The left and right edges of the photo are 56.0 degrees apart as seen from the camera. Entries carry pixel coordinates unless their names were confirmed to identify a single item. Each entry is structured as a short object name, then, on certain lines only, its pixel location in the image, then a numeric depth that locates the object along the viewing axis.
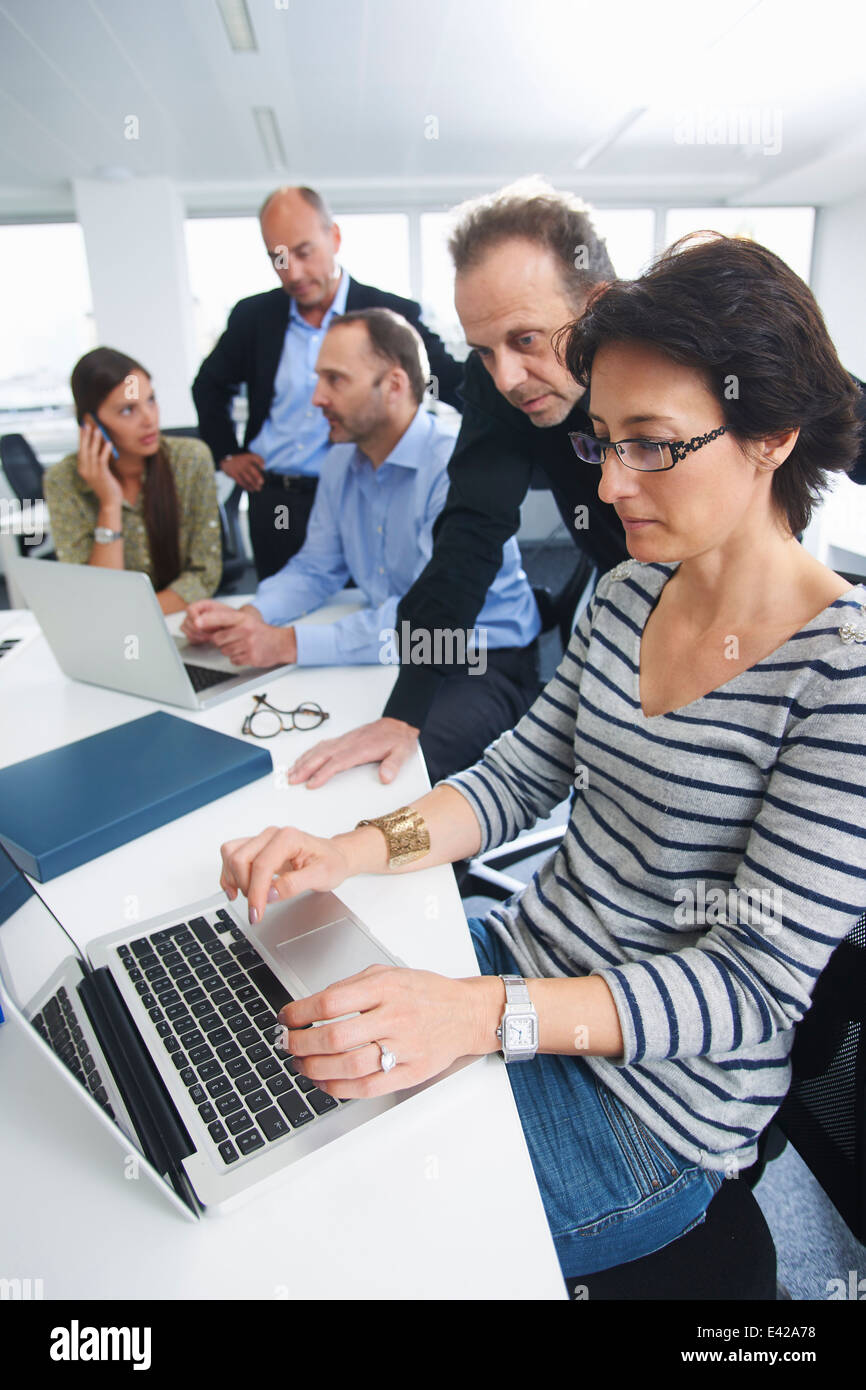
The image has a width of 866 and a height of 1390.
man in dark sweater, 1.29
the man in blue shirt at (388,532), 1.70
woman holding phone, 2.37
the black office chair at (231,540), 3.08
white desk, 0.52
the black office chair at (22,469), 4.85
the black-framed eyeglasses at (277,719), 1.34
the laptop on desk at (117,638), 1.32
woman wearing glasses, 0.70
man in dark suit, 2.56
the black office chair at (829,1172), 0.77
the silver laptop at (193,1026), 0.58
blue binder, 0.98
